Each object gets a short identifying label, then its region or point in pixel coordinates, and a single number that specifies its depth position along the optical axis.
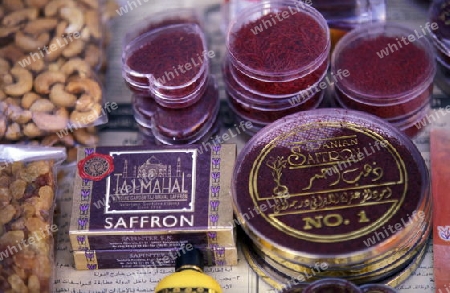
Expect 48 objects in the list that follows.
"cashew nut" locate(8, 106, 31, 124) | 1.16
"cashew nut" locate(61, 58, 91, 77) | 1.20
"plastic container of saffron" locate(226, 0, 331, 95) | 1.12
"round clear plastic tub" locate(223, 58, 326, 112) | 1.14
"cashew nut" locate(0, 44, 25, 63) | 1.21
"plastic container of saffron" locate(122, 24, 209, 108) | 1.14
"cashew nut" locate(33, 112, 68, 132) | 1.16
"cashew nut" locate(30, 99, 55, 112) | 1.16
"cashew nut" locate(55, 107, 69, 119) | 1.17
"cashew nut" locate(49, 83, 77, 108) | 1.17
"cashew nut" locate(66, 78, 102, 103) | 1.18
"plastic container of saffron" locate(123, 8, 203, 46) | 1.24
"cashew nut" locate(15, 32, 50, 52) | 1.21
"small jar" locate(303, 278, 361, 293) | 0.95
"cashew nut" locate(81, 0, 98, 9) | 1.27
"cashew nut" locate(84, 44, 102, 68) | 1.23
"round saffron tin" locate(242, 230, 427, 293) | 1.02
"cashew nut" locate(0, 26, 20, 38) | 1.22
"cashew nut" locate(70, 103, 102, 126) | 1.18
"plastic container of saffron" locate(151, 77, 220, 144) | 1.16
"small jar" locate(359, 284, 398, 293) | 0.97
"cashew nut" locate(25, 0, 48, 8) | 1.25
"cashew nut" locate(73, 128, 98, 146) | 1.20
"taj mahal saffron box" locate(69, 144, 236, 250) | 1.03
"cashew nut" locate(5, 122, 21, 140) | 1.17
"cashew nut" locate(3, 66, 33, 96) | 1.17
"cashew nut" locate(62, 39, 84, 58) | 1.21
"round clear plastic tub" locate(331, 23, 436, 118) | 1.13
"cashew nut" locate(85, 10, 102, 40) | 1.25
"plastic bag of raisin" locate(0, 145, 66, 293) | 1.04
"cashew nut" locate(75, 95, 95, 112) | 1.18
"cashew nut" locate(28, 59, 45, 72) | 1.19
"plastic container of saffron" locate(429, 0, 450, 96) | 1.21
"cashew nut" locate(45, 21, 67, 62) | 1.21
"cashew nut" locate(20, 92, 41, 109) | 1.16
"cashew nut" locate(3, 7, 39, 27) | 1.23
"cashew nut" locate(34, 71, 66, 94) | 1.17
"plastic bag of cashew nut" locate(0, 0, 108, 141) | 1.17
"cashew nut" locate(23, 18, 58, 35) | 1.23
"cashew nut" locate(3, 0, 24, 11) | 1.25
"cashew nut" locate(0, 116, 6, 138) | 1.16
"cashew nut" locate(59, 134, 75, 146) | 1.19
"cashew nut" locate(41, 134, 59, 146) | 1.18
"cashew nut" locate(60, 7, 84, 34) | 1.23
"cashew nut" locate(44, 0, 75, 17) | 1.24
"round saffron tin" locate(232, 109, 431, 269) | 0.98
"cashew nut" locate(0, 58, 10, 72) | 1.19
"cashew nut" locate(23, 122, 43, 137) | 1.16
